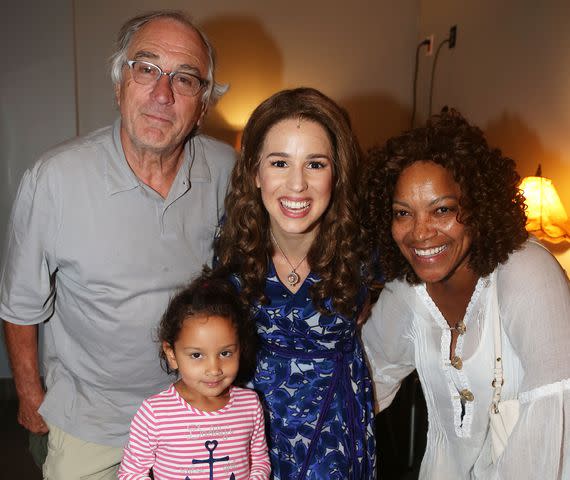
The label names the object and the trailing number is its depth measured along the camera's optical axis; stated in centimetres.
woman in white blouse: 144
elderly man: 177
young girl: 157
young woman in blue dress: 175
